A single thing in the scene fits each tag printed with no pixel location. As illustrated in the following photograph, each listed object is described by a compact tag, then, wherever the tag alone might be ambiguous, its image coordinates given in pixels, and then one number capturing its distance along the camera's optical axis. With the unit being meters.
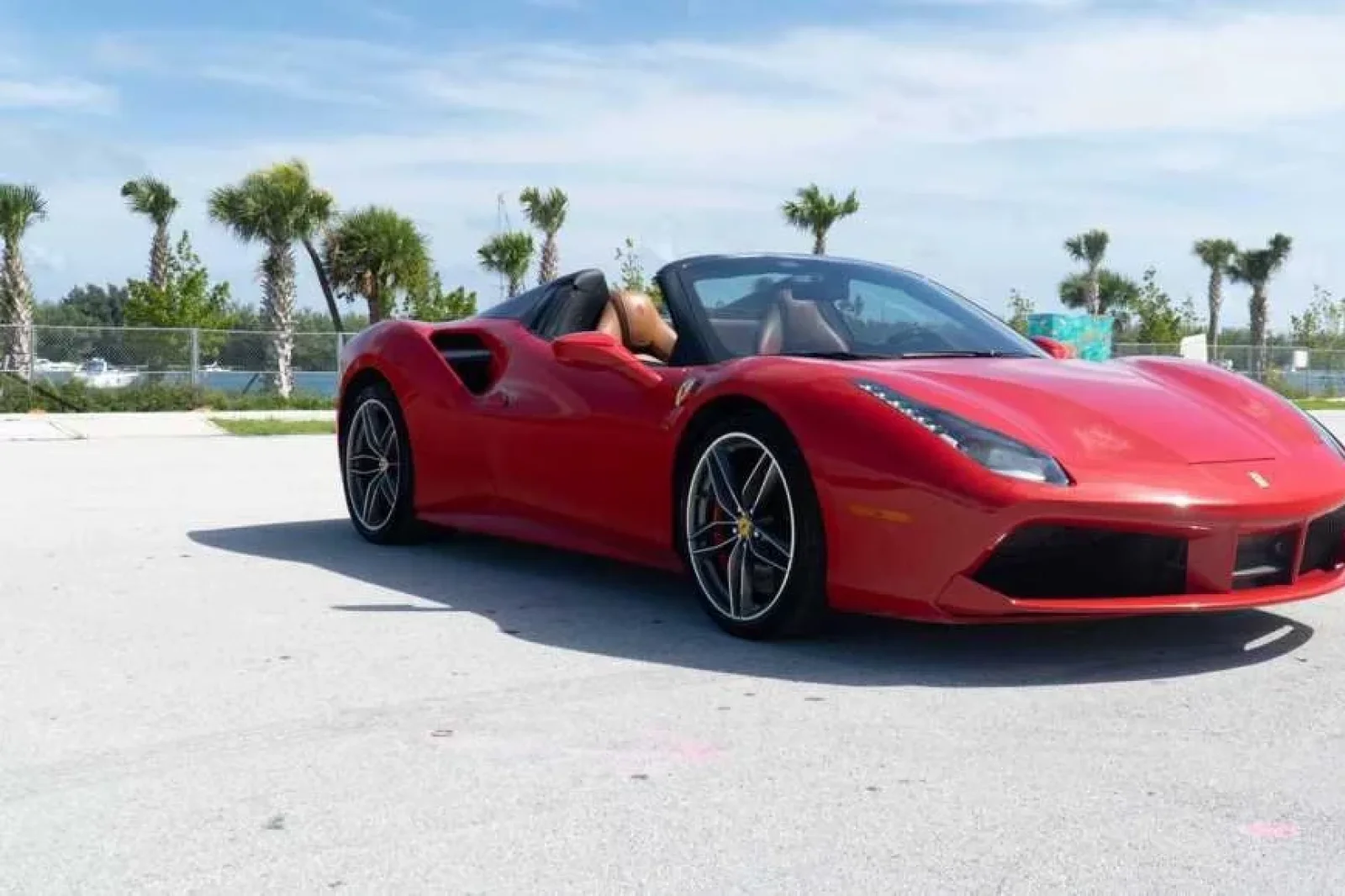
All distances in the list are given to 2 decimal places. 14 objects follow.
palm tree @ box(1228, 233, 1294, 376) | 57.28
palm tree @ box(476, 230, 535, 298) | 50.81
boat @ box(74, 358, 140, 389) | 22.66
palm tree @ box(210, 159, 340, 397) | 35.06
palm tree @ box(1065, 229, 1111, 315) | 64.56
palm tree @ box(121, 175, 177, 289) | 44.12
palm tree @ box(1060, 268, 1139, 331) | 65.94
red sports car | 4.12
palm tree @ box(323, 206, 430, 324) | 38.06
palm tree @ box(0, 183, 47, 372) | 36.31
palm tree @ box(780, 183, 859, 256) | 44.91
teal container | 26.59
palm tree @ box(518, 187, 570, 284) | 46.91
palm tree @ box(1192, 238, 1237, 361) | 61.31
